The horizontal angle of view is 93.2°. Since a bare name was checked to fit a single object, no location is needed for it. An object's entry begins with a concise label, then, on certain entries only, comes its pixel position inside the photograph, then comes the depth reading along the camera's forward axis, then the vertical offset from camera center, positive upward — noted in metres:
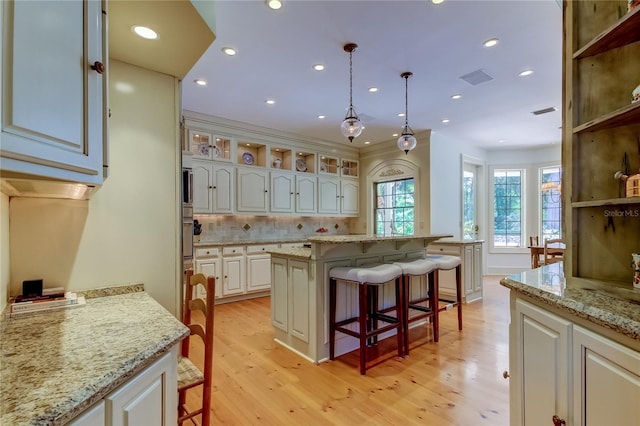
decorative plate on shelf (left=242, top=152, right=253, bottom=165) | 5.33 +1.03
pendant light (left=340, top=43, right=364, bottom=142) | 3.01 +0.89
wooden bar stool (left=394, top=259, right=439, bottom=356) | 2.87 -0.84
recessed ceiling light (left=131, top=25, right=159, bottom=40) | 1.50 +0.94
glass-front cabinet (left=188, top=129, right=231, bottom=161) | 4.56 +1.10
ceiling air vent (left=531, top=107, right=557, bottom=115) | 4.45 +1.55
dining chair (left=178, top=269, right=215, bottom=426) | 1.49 -0.79
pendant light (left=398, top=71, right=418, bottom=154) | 3.44 +0.84
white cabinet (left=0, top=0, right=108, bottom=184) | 0.75 +0.36
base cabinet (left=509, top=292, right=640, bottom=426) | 0.86 -0.54
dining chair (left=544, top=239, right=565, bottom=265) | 5.06 -0.64
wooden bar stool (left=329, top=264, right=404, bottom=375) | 2.52 -0.81
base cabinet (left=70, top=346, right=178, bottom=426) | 0.81 -0.57
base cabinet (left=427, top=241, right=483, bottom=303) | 4.62 -0.89
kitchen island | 2.70 -0.69
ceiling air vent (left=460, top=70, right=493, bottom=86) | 3.32 +1.55
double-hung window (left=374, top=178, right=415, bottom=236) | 5.97 +0.17
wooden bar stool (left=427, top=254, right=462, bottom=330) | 3.32 -0.59
